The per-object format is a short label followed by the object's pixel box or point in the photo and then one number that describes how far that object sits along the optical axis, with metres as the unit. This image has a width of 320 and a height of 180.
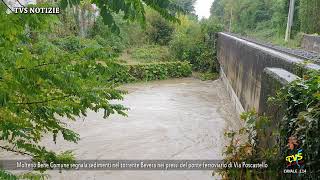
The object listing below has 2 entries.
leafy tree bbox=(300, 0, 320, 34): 24.31
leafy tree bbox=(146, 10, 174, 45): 22.37
